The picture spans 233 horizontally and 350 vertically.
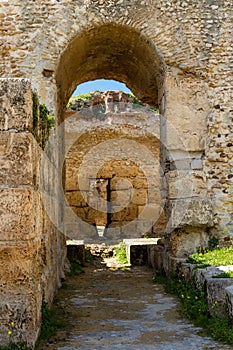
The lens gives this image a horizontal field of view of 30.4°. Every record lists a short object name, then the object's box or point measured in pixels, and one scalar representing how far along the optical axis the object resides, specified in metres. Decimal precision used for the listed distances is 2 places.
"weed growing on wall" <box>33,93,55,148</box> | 3.91
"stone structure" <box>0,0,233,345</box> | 6.63
